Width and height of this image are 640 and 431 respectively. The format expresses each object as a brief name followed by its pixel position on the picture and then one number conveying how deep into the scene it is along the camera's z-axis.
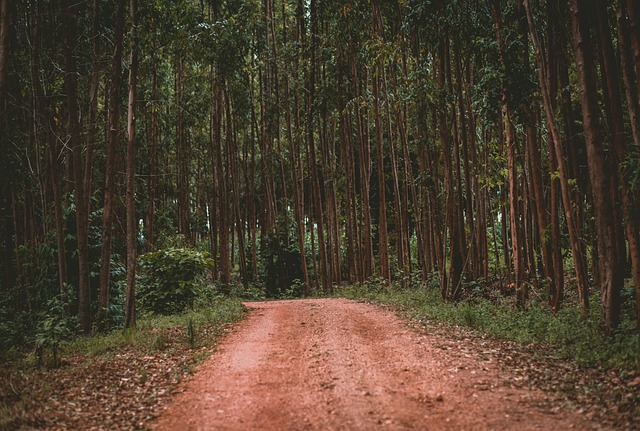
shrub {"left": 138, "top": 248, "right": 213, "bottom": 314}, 15.02
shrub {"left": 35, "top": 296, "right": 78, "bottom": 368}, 8.29
